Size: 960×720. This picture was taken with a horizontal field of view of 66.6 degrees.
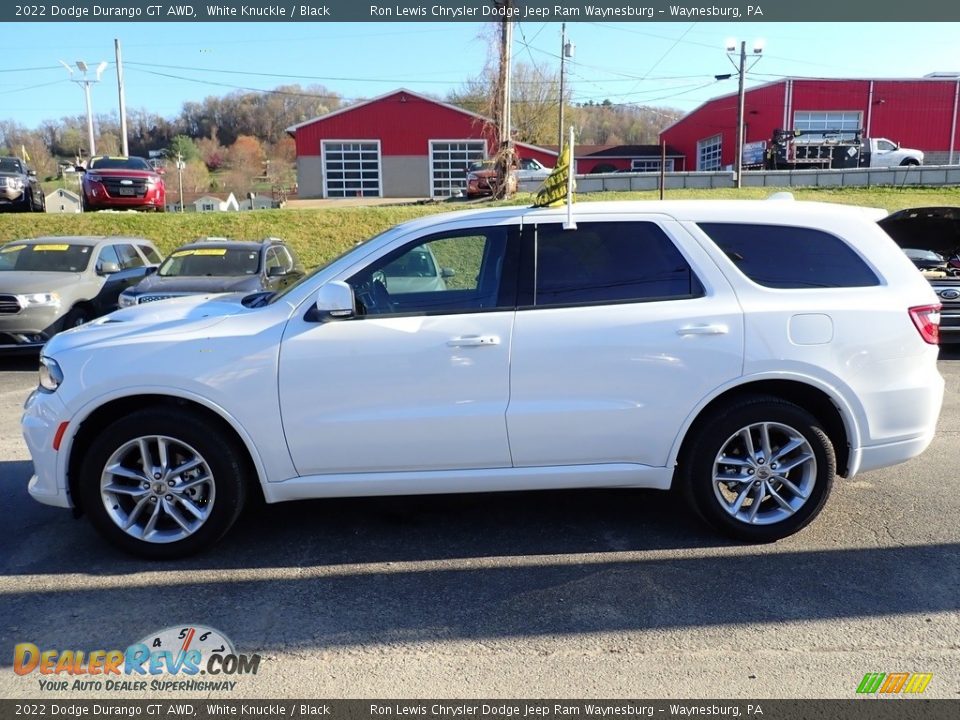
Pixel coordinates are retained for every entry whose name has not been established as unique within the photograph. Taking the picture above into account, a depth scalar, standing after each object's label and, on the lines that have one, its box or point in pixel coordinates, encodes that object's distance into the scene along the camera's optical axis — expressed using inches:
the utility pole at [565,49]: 1541.6
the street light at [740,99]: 980.9
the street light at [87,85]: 1378.0
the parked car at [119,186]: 764.6
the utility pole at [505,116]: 850.1
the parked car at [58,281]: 351.6
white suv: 148.7
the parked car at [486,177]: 882.1
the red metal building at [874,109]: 1737.2
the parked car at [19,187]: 741.9
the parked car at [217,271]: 368.4
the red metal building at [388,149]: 1531.7
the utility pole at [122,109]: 1288.1
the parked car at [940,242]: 354.3
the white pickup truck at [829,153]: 1317.7
